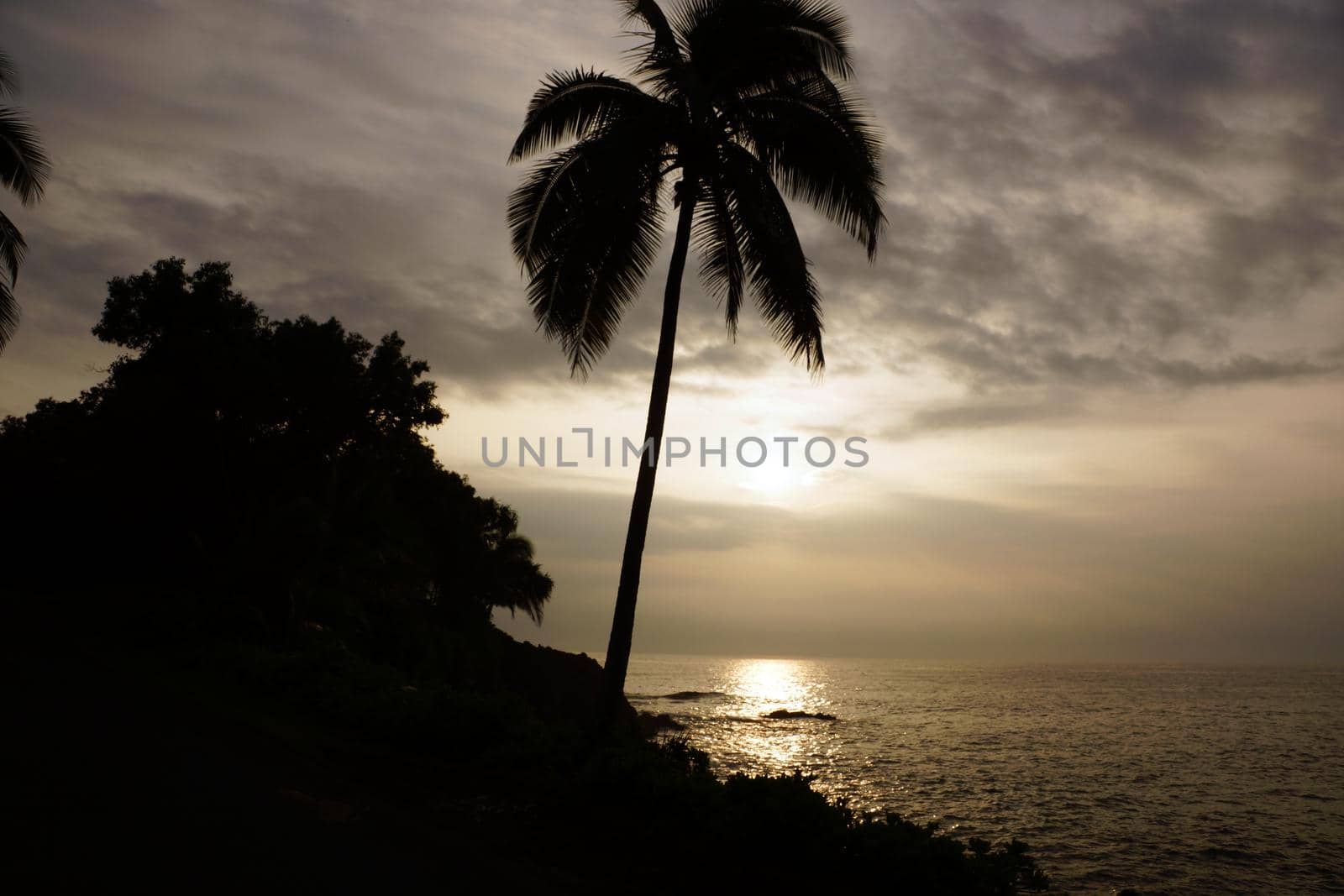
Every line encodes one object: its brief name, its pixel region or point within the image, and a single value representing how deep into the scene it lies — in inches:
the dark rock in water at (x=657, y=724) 2043.6
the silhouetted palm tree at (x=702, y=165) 529.3
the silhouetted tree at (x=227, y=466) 906.1
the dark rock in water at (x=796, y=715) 2834.6
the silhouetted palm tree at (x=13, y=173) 856.9
